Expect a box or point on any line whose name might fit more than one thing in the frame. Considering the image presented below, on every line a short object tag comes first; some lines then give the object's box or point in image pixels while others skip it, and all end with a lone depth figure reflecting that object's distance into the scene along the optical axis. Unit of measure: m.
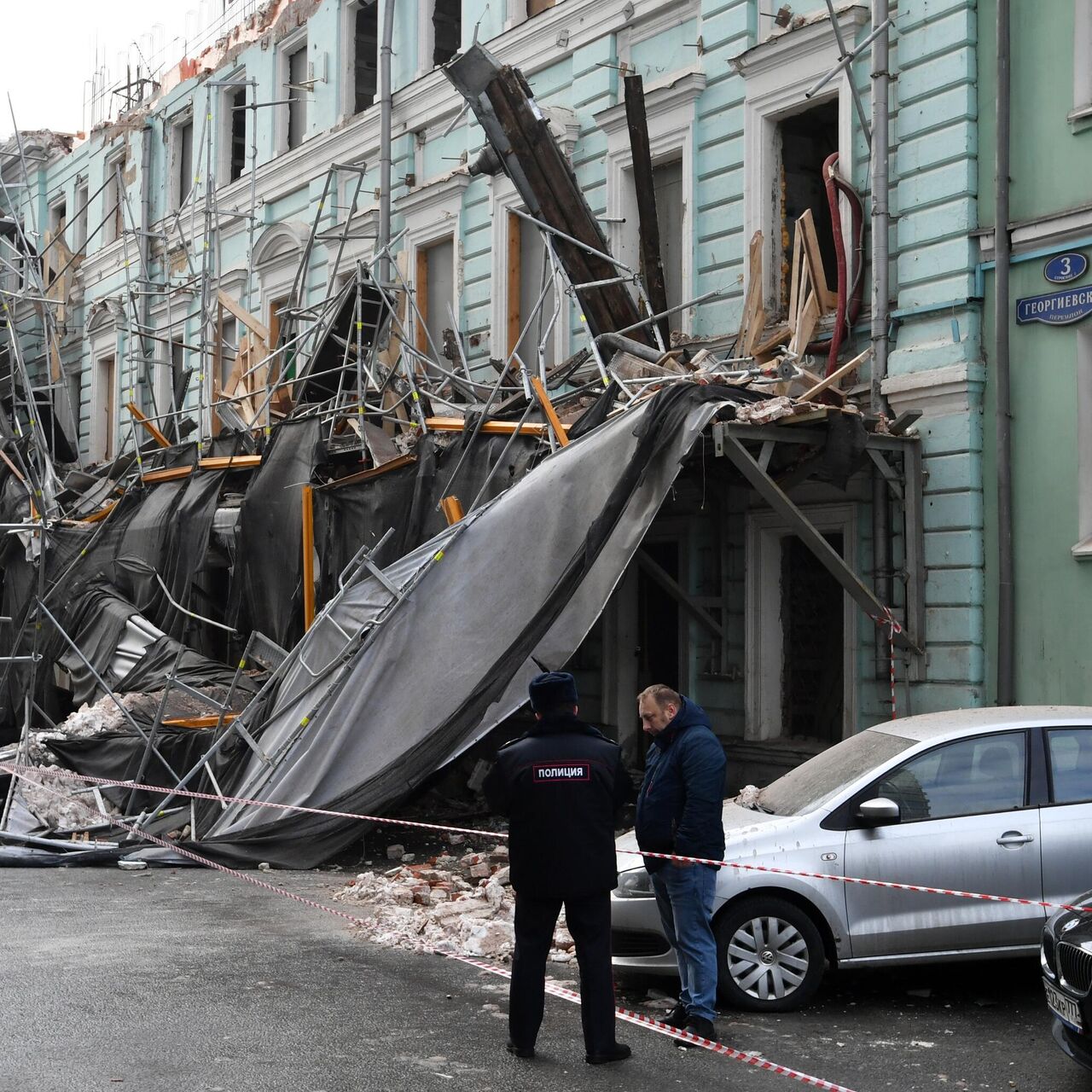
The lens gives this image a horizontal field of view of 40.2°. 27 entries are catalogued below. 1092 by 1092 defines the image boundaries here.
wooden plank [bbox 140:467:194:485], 17.50
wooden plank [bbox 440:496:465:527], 12.24
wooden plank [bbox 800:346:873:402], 10.95
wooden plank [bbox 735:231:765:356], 13.21
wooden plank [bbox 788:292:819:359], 12.66
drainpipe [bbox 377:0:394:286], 16.98
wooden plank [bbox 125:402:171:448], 19.67
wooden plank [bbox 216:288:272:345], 20.00
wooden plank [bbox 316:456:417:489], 13.40
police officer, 5.95
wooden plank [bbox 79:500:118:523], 18.59
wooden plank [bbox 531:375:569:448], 11.96
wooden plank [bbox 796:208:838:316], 12.66
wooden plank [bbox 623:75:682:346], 14.39
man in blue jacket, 6.44
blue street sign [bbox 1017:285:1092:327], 11.10
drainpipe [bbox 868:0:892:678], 12.17
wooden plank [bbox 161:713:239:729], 13.08
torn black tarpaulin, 10.77
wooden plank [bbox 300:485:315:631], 14.11
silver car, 6.98
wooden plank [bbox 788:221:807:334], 12.93
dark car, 5.42
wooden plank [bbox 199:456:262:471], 16.52
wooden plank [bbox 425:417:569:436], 12.63
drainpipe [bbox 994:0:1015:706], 11.27
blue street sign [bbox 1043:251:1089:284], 11.12
